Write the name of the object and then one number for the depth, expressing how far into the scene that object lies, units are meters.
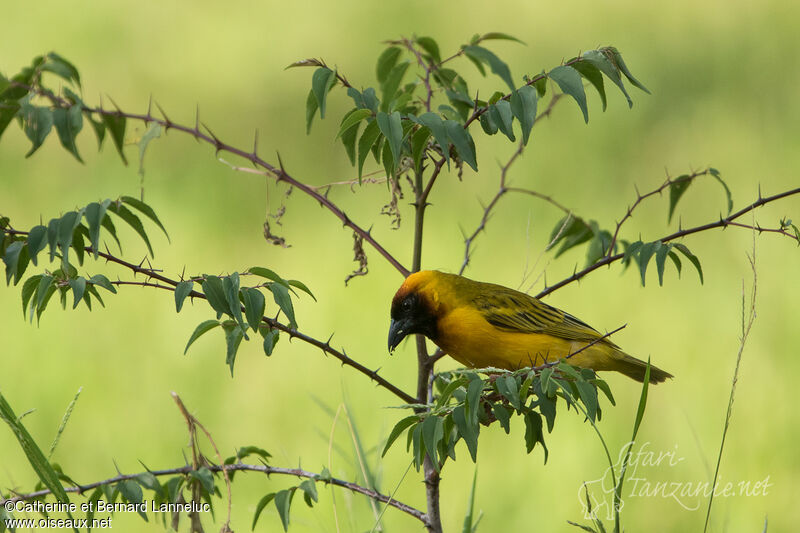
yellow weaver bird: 7.36
